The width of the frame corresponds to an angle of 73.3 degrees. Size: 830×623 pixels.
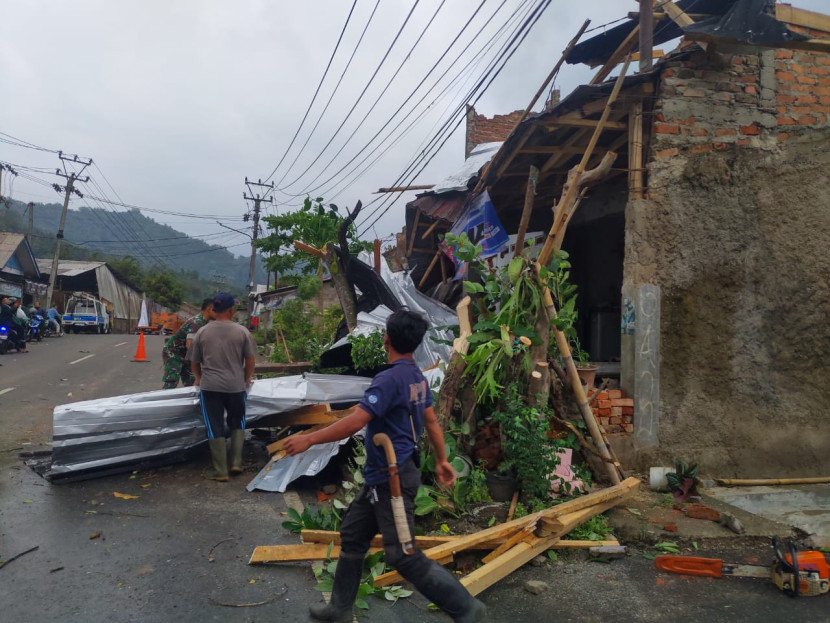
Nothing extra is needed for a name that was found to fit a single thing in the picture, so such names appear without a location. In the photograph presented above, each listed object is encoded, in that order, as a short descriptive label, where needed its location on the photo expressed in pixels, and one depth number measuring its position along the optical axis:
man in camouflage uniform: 6.46
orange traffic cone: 15.13
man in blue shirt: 2.55
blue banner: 7.32
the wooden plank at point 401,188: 10.77
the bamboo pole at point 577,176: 4.98
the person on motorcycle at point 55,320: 22.15
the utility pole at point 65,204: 27.86
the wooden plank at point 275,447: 5.37
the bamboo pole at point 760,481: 5.18
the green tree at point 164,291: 48.12
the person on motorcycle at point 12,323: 14.56
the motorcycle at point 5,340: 14.37
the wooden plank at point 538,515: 3.38
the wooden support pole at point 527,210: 5.36
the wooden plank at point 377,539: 3.55
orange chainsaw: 3.20
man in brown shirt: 5.00
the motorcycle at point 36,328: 19.22
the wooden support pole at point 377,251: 9.00
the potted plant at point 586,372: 5.09
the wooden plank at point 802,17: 5.45
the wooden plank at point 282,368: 7.19
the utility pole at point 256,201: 39.34
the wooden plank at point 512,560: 3.13
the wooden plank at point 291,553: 3.46
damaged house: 5.25
